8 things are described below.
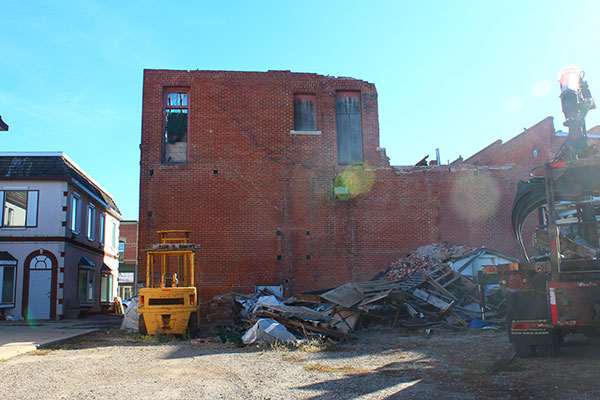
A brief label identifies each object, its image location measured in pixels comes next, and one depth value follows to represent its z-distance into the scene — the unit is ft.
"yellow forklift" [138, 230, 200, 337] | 41.42
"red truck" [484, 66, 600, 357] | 23.34
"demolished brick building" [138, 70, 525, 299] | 60.03
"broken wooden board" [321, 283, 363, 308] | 43.89
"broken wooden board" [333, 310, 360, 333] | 43.01
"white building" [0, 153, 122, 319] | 70.69
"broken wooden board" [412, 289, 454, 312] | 46.17
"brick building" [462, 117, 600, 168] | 83.46
